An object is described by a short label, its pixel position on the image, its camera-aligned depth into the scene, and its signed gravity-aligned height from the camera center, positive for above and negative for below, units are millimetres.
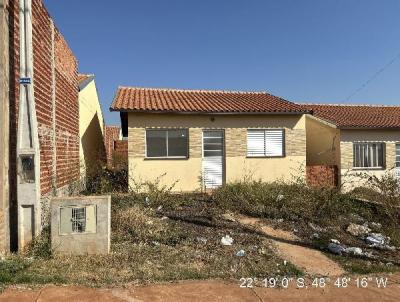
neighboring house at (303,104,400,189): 16094 +164
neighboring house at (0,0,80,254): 6066 +396
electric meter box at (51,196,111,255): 6289 -1264
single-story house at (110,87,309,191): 13844 +322
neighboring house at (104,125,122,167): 23903 +866
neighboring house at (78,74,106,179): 14466 +1027
